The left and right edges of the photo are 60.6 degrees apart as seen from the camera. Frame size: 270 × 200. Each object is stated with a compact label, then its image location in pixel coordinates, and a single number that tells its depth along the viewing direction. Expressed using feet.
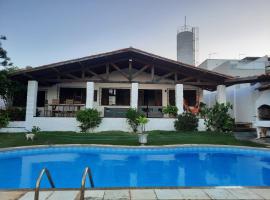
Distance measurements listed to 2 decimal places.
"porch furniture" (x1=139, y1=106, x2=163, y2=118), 63.00
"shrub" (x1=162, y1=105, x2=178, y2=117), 55.98
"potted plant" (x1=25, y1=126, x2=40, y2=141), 42.73
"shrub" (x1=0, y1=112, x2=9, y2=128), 50.59
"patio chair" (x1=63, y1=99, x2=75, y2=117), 59.75
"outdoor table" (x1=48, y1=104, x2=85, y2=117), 58.50
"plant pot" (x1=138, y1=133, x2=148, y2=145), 41.16
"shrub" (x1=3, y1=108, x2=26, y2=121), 54.70
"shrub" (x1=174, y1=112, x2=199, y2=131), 53.83
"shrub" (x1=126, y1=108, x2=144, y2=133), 53.42
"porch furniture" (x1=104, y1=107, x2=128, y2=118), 58.70
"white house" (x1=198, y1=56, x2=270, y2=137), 53.62
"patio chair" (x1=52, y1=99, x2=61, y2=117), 58.53
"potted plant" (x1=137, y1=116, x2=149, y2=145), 41.22
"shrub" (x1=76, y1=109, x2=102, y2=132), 52.75
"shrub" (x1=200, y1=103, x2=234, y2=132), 52.29
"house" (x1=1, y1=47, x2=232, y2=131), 55.26
